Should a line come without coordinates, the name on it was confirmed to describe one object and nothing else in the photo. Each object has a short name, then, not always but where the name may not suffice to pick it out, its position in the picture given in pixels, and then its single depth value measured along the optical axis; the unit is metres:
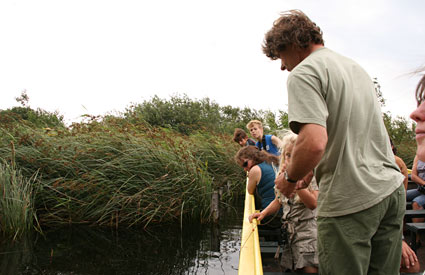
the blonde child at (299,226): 2.42
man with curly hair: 1.43
